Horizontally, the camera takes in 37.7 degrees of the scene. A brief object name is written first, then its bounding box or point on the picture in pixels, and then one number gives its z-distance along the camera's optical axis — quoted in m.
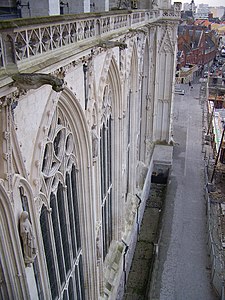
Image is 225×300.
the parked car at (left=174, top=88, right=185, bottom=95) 51.08
